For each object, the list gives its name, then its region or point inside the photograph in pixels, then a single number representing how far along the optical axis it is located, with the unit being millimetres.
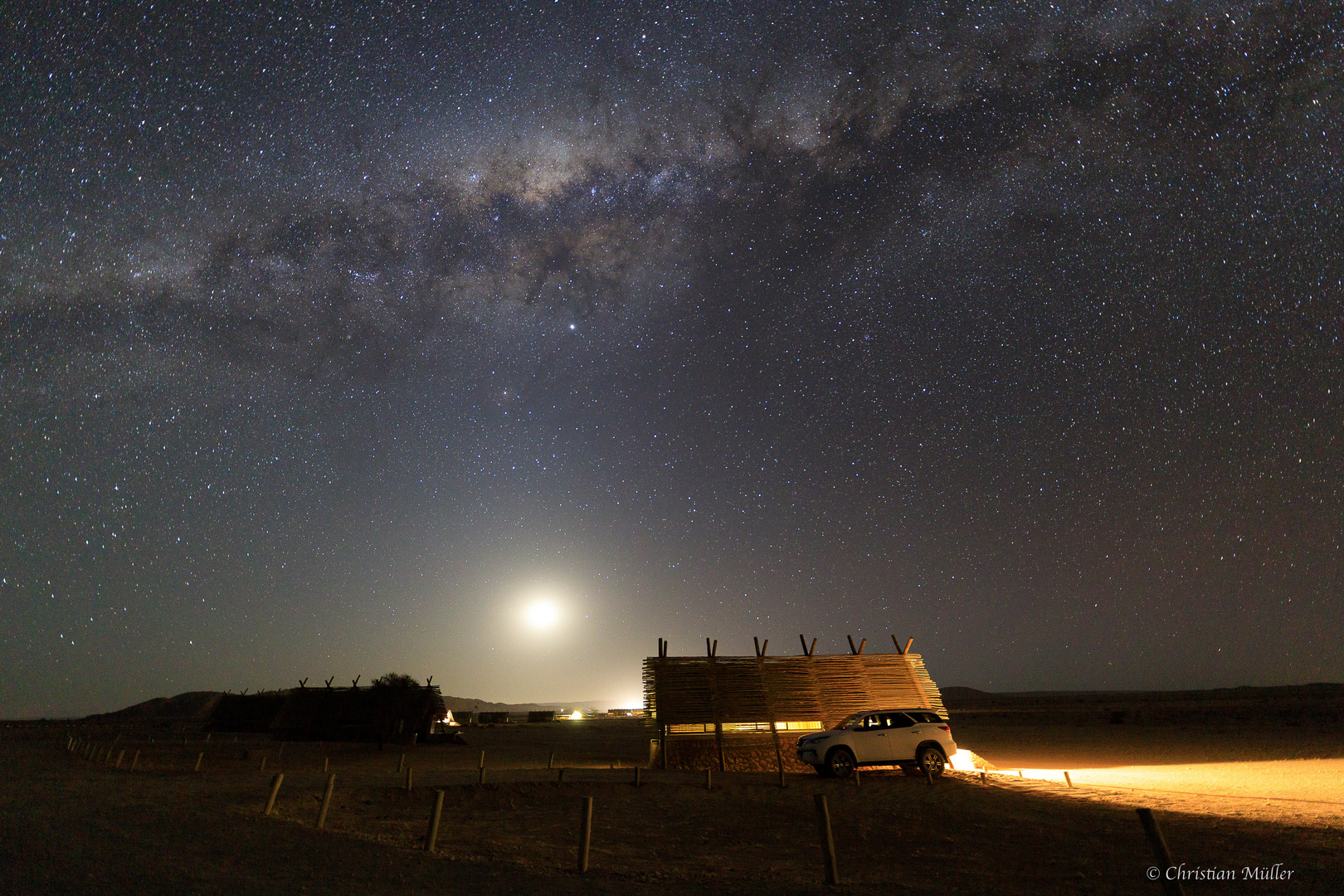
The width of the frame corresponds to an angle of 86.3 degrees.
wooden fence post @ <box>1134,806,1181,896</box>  8852
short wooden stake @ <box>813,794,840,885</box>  10273
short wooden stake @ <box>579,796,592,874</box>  10961
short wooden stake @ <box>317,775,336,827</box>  13727
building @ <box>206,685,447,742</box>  40469
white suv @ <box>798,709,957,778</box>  20859
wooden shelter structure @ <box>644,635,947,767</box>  25969
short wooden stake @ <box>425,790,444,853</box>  11930
